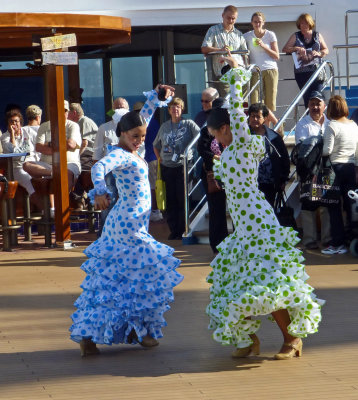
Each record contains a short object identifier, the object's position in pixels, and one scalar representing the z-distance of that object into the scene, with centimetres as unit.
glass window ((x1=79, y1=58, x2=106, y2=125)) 1892
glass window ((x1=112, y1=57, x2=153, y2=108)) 1905
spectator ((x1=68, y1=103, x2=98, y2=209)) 1404
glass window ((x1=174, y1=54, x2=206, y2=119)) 1858
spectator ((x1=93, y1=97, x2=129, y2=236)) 1335
